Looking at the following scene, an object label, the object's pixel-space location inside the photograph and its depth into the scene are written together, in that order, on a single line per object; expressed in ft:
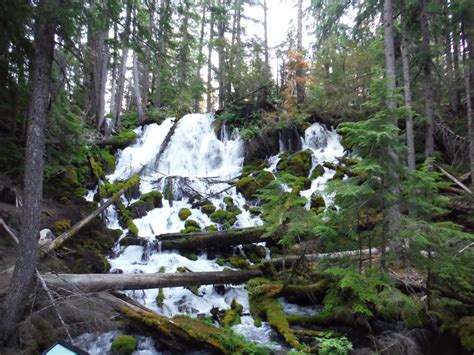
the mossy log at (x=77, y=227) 25.57
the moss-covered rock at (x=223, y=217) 40.53
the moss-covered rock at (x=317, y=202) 41.32
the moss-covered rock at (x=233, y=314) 22.91
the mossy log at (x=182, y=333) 18.72
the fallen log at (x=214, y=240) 33.85
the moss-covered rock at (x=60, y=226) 30.17
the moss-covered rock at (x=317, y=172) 49.32
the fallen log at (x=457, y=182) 33.71
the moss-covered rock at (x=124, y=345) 18.97
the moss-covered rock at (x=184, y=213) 40.91
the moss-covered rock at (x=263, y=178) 47.24
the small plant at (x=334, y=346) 17.90
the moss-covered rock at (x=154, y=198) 43.48
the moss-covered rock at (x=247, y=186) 46.55
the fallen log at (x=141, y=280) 19.83
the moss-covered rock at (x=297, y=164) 50.31
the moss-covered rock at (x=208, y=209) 42.75
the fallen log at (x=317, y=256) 21.94
